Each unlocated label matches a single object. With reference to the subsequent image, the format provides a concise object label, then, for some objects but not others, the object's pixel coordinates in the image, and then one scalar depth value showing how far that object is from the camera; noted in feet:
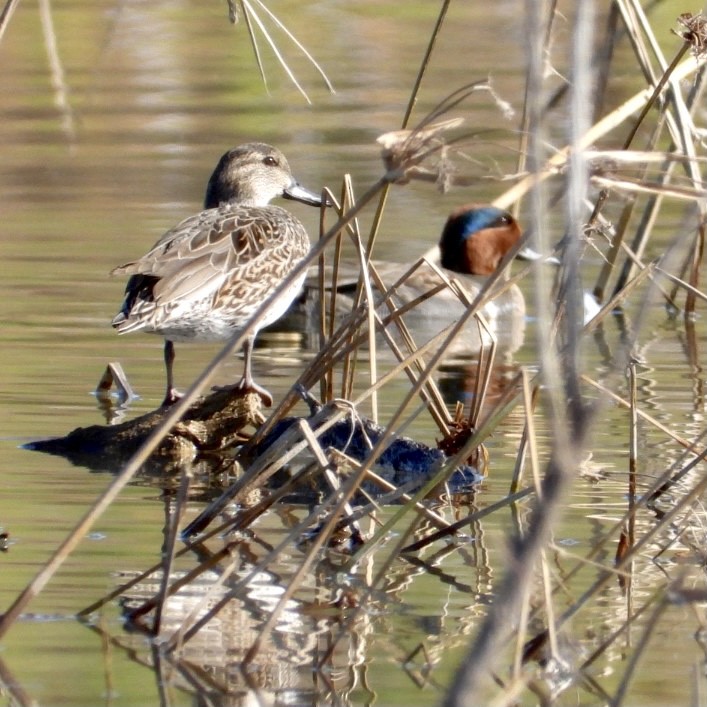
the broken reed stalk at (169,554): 24.56
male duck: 64.82
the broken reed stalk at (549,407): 13.21
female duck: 39.47
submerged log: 39.04
